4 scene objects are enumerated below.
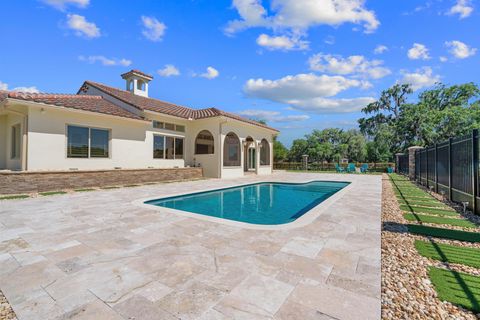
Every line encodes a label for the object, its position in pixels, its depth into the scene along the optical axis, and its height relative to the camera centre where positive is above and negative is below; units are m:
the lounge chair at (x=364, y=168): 24.77 -0.55
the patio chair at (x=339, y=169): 24.79 -0.67
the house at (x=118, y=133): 10.34 +1.75
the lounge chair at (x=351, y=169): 24.81 -0.66
